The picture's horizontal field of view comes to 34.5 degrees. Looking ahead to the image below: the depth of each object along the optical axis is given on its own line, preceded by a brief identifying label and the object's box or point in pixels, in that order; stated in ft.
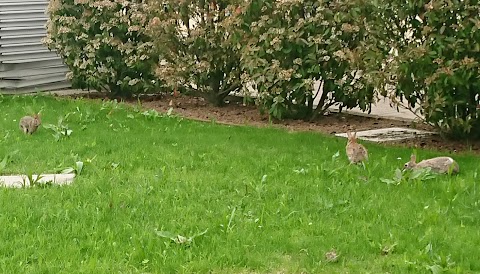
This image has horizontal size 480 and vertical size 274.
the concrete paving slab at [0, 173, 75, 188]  19.22
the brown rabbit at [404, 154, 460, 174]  20.43
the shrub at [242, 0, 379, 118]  29.60
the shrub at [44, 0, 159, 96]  37.70
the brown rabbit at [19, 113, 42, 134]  26.68
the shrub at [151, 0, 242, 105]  34.83
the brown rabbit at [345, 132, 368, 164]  21.38
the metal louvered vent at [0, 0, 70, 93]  42.29
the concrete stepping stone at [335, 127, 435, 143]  28.48
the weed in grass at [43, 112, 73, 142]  25.99
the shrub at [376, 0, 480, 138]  24.31
